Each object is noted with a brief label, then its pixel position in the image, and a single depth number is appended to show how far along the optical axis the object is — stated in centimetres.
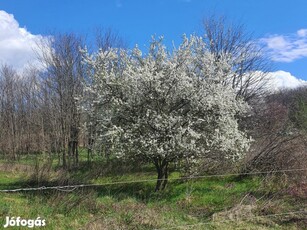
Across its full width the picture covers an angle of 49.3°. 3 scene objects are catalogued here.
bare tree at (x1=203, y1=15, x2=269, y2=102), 2848
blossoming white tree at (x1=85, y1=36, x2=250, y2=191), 1149
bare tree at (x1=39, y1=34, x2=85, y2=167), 2481
